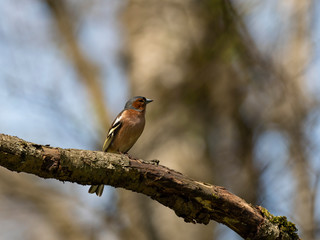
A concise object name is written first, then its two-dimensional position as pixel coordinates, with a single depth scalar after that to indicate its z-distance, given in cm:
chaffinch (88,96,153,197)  1242
